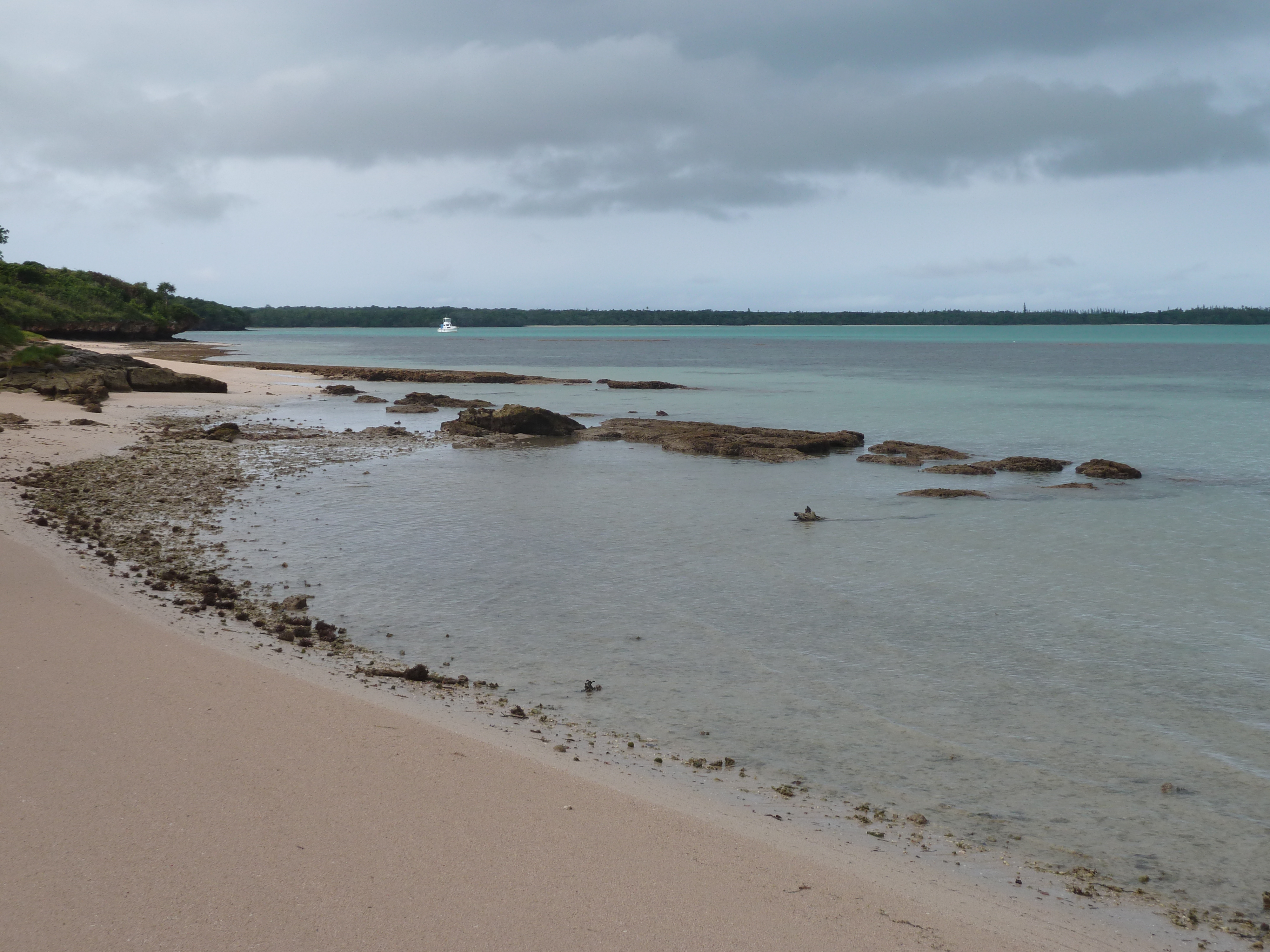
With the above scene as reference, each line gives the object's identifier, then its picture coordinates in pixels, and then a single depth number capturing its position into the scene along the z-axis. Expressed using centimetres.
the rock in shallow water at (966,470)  1936
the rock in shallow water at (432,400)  3384
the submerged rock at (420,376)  4744
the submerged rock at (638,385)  4428
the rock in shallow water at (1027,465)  2009
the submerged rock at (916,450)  2180
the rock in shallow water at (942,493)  1662
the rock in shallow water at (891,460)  2092
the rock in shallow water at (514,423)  2464
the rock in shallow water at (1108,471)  1933
